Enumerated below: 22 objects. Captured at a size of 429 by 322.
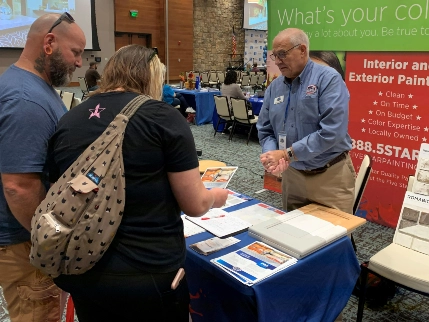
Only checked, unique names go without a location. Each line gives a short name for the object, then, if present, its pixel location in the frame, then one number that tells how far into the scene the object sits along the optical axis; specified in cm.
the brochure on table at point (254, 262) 138
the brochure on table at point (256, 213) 184
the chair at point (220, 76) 1379
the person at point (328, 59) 356
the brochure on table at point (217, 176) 200
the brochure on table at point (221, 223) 171
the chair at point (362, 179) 240
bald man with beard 118
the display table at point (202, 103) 841
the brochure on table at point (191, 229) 173
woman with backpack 105
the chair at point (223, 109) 700
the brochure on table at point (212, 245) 157
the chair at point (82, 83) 1079
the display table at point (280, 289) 140
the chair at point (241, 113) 669
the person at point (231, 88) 719
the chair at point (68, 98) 595
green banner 297
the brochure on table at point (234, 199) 204
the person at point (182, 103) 851
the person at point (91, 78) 583
